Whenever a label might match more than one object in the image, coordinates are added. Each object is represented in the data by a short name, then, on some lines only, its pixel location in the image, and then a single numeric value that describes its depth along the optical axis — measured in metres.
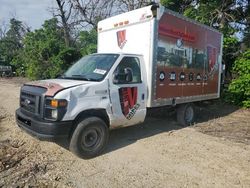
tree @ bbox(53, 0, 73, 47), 17.09
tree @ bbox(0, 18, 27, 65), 26.02
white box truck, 3.66
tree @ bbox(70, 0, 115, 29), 15.90
